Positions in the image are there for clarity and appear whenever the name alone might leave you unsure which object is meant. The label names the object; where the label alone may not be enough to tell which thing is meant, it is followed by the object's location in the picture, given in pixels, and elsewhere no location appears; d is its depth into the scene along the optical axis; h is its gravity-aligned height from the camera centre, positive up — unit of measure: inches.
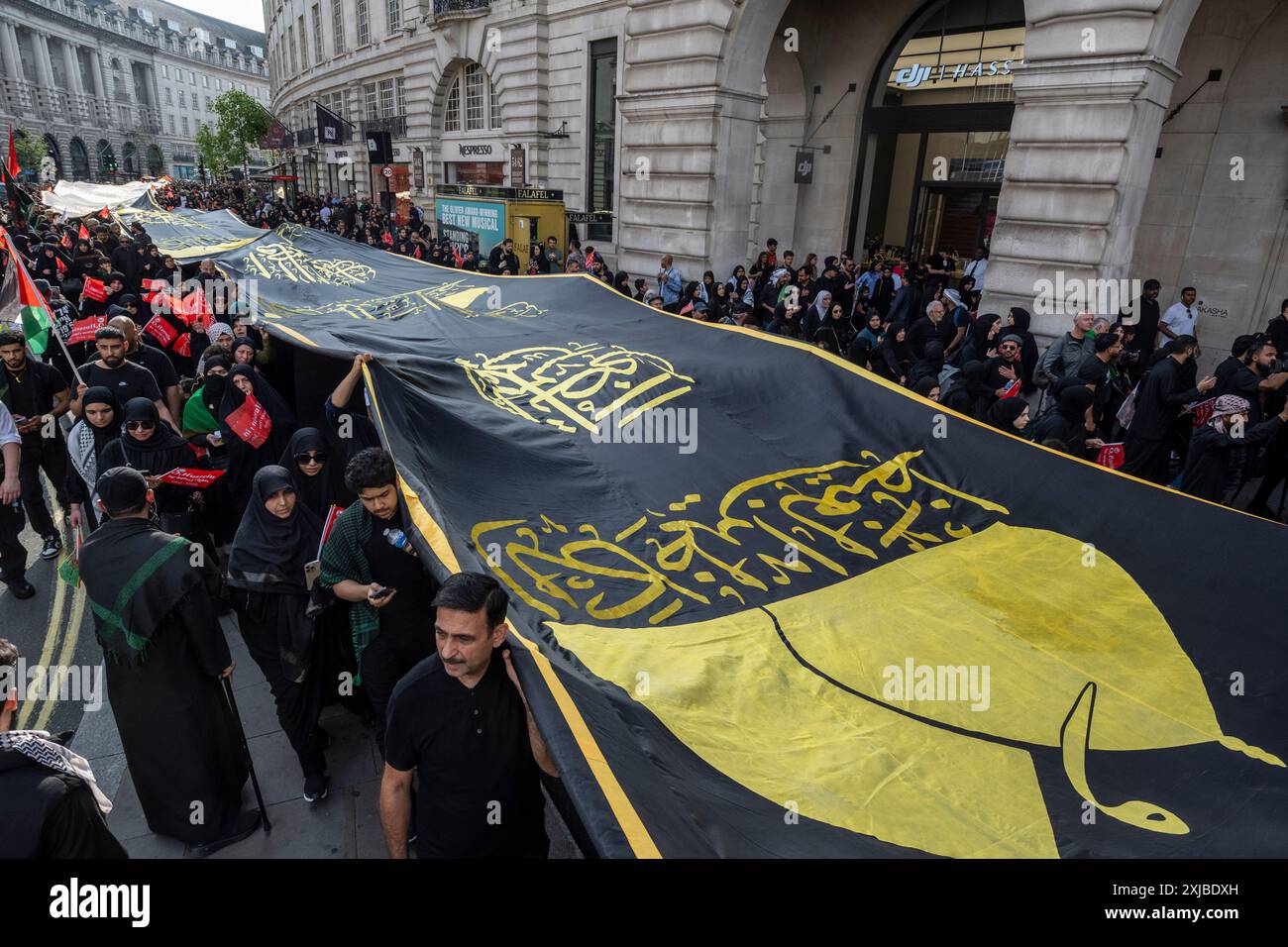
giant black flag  90.7 -62.4
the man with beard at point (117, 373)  235.3 -50.1
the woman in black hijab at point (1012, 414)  234.7 -49.9
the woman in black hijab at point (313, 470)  177.2 -60.8
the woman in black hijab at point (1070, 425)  237.9 -54.2
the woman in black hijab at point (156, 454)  193.8 -63.0
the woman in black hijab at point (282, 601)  149.3 -78.1
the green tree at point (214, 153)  2239.2 +231.9
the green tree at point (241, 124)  2066.9 +297.9
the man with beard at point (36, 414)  239.1 -66.0
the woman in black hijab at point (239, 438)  222.1 -63.5
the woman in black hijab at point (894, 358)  366.6 -53.0
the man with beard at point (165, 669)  130.5 -84.4
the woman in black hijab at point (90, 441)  205.0 -64.6
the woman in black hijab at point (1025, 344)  376.5 -43.4
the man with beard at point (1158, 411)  279.0 -56.3
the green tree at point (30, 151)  2032.5 +190.5
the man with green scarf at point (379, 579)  141.7 -69.2
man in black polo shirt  99.2 -70.2
